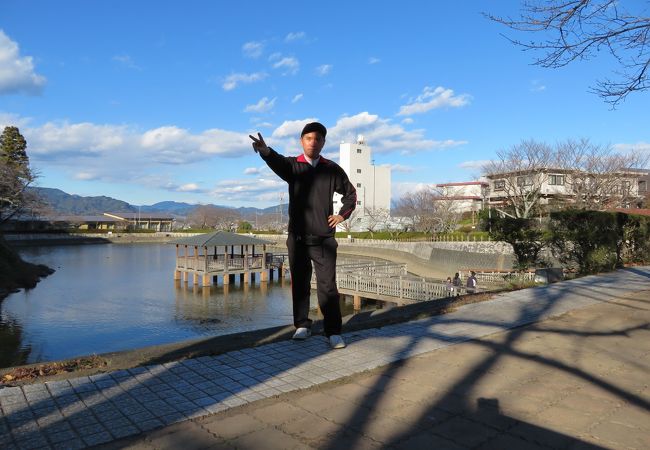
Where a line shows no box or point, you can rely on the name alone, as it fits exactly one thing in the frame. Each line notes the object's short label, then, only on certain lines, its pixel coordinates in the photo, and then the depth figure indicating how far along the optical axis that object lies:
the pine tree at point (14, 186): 30.33
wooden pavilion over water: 23.02
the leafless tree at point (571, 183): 27.69
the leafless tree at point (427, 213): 46.18
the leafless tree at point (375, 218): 60.91
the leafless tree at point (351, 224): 60.71
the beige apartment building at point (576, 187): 27.70
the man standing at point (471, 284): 13.30
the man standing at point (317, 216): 3.62
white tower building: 62.09
